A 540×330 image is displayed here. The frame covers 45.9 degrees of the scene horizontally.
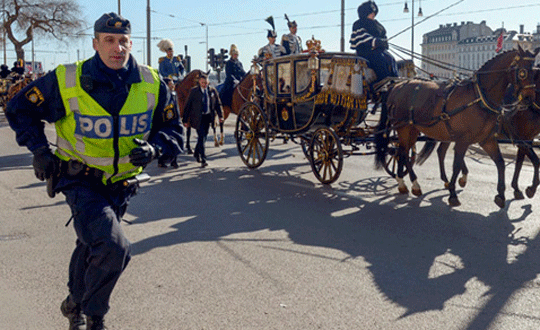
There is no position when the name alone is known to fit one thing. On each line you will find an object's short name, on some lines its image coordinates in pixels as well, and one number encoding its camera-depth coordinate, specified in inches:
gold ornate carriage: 387.5
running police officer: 144.2
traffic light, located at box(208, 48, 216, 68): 1106.7
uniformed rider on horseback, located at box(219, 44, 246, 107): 641.0
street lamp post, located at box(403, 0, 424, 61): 1868.8
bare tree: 1932.8
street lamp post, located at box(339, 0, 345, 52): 1109.1
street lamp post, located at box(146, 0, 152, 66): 1291.8
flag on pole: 1433.3
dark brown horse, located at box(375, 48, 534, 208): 311.6
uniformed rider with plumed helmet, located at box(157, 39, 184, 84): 679.7
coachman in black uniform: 404.2
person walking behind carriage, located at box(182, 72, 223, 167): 500.4
